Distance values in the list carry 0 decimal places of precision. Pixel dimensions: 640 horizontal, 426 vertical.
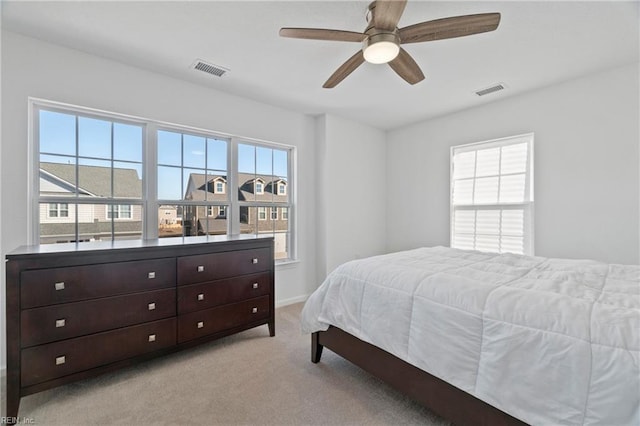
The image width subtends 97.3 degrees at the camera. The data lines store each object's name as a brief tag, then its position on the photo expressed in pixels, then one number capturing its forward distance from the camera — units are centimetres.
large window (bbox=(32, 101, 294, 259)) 245
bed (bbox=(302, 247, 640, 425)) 107
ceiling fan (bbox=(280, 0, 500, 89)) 159
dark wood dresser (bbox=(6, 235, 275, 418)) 173
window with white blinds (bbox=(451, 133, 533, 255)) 345
